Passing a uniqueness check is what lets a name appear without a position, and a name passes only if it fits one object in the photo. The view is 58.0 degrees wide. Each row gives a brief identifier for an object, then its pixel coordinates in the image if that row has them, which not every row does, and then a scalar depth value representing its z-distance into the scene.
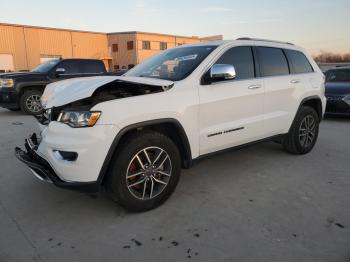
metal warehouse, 30.69
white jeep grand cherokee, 2.87
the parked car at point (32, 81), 9.24
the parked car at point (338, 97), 8.25
